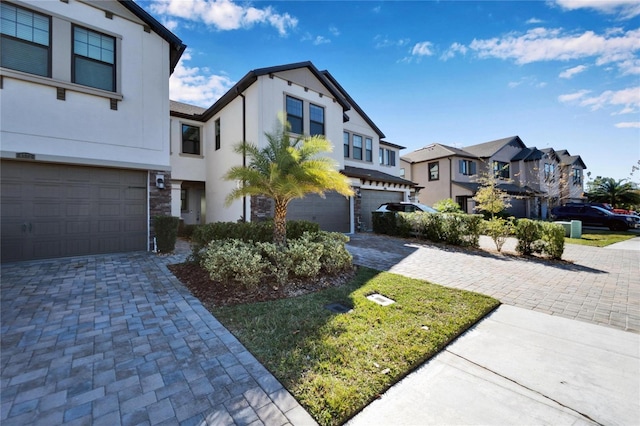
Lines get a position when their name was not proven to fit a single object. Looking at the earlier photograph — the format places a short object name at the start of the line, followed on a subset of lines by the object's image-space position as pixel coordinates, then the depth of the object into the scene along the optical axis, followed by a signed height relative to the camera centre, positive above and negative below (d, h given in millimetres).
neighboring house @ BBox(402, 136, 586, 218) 24297 +4332
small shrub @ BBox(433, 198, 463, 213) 16491 +451
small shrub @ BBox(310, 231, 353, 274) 6527 -1072
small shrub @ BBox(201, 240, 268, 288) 5387 -1080
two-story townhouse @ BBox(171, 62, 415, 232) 11836 +3966
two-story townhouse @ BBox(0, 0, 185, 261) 7332 +2748
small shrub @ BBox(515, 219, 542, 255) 9188 -746
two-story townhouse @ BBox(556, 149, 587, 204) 32125 +5304
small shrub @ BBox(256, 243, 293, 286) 5668 -1077
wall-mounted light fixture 9391 +1196
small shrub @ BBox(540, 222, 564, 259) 8719 -871
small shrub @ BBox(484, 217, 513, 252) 9719 -563
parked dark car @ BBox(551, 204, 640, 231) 18266 -238
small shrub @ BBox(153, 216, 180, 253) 8680 -575
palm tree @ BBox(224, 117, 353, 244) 6695 +1034
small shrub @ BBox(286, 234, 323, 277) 5991 -1052
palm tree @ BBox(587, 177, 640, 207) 29656 +2488
